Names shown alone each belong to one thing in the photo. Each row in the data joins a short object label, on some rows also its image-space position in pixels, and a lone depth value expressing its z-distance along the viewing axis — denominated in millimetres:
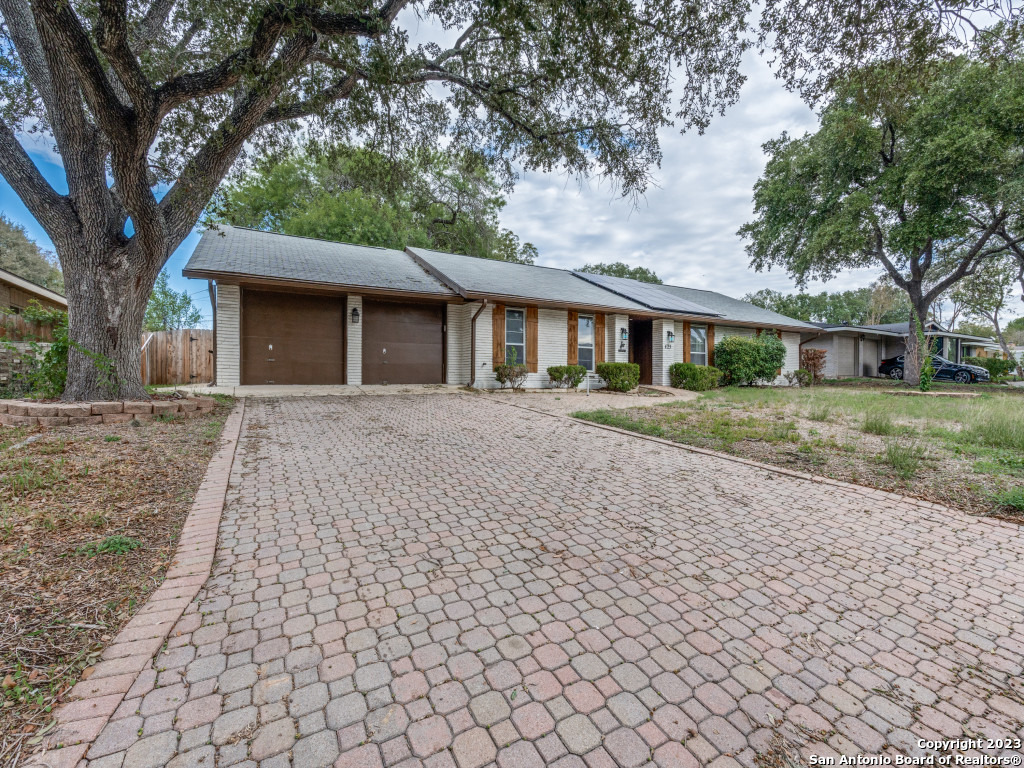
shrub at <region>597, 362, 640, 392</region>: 11984
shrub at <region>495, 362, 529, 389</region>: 11344
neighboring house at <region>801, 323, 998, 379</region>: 21969
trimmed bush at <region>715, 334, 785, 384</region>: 14633
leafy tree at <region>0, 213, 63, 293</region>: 21672
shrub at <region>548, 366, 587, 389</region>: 11984
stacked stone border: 5203
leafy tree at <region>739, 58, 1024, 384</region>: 13055
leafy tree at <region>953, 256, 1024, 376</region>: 21344
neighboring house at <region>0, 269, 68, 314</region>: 11727
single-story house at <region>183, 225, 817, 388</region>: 9695
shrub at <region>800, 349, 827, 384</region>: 16531
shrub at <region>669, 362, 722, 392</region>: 13094
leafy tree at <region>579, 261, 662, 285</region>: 40406
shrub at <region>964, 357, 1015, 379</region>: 21289
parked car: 18875
